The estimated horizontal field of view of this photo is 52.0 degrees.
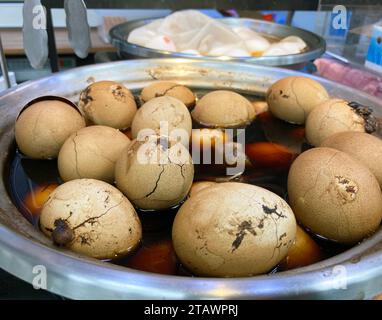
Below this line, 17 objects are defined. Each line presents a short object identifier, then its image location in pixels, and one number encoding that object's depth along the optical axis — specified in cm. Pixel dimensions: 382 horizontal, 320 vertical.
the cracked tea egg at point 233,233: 17
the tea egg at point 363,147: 22
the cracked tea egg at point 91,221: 18
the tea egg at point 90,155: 22
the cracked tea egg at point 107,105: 29
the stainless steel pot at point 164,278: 14
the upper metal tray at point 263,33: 42
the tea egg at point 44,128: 25
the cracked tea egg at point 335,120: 28
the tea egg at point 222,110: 31
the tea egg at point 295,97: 31
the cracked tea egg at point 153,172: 20
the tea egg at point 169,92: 33
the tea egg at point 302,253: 19
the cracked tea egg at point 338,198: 19
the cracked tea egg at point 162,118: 26
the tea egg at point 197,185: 23
